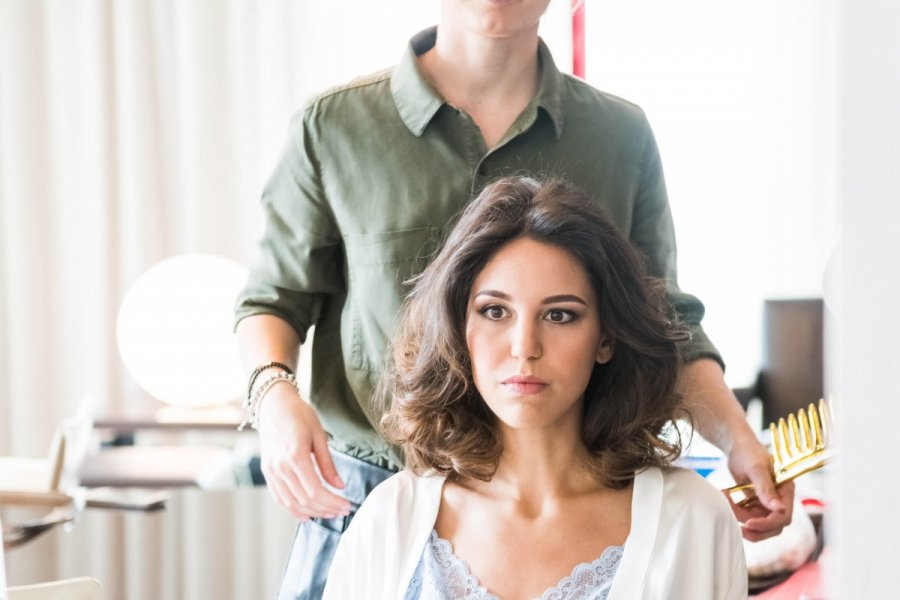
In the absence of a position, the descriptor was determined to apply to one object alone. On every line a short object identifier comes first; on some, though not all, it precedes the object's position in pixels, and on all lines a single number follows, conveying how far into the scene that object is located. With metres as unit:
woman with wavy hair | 2.03
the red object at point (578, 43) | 4.23
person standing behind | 2.20
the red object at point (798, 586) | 3.08
